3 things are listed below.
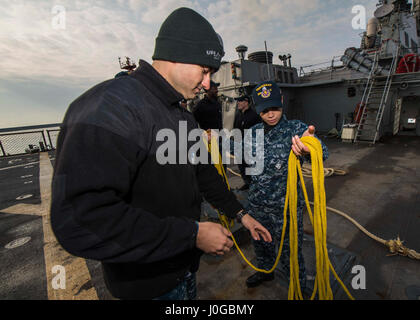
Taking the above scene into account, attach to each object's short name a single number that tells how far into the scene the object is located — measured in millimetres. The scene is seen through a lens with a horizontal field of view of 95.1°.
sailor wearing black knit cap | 688
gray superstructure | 9227
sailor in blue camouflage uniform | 2014
